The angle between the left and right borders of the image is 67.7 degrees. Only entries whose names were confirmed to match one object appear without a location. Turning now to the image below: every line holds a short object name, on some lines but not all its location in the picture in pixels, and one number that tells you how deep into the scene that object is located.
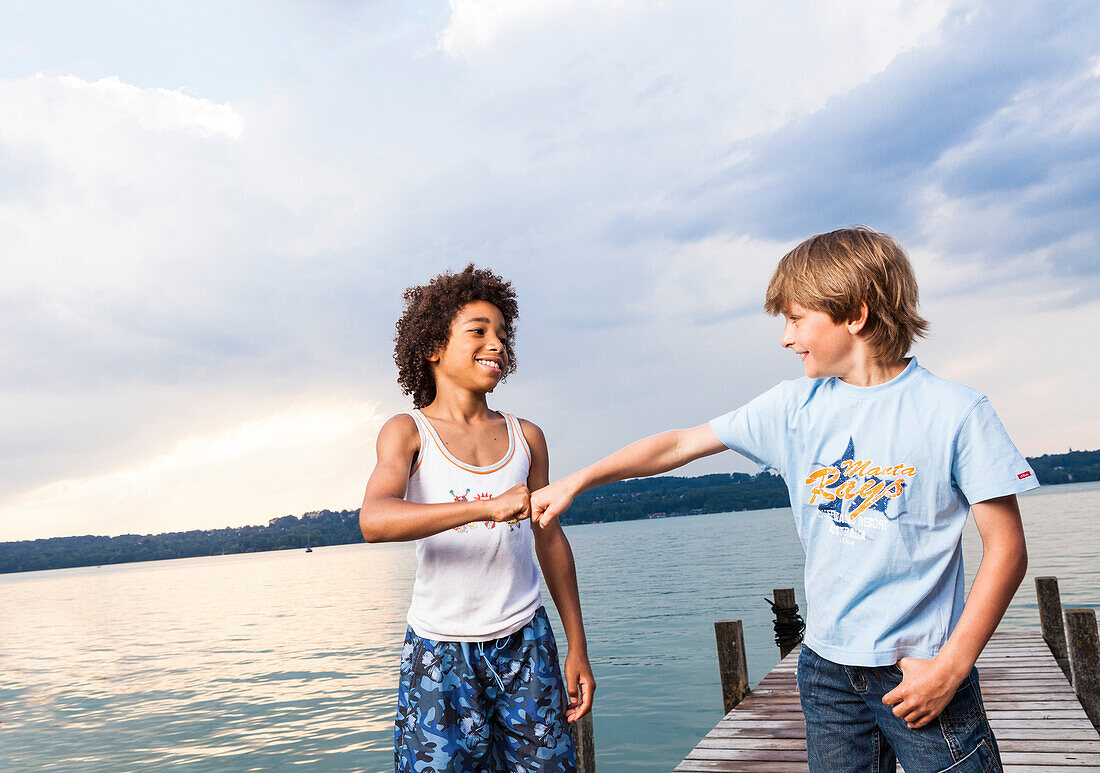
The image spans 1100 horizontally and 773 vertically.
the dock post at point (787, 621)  11.02
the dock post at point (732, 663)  8.34
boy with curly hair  2.49
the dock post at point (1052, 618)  10.73
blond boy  1.91
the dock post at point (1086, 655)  8.46
